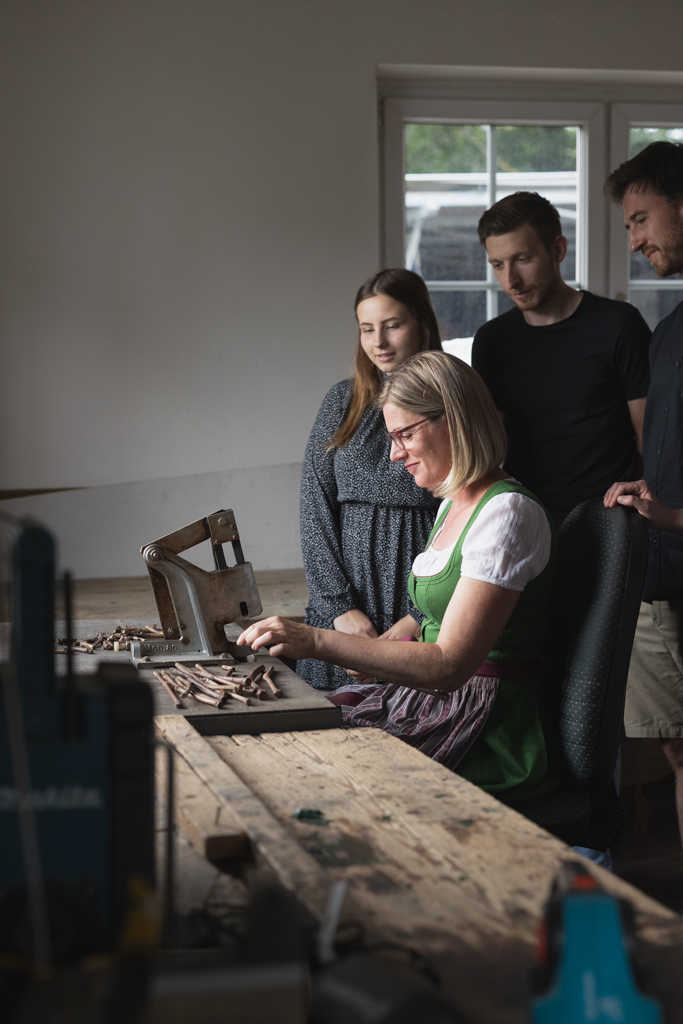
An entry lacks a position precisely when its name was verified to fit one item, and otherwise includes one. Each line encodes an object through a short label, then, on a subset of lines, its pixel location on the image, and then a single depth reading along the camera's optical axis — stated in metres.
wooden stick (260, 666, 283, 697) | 2.11
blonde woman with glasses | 2.00
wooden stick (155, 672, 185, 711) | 2.02
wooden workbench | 0.96
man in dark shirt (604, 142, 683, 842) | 2.64
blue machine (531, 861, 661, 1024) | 0.74
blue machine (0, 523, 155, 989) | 0.87
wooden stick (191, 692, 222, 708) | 2.01
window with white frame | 4.63
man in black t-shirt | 3.00
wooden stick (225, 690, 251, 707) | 2.04
